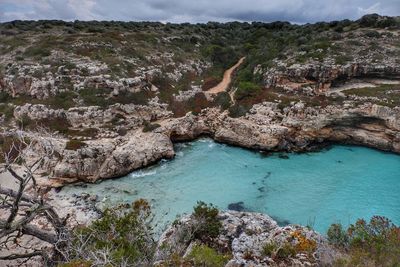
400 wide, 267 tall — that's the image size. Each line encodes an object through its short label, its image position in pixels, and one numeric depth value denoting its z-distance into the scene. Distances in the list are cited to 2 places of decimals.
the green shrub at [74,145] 27.70
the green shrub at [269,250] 12.40
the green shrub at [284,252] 12.34
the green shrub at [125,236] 11.70
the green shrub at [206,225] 15.44
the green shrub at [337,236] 14.20
